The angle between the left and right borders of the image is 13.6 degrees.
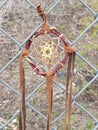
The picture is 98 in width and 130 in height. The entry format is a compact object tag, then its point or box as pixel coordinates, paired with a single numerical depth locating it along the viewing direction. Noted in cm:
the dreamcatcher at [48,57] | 85
